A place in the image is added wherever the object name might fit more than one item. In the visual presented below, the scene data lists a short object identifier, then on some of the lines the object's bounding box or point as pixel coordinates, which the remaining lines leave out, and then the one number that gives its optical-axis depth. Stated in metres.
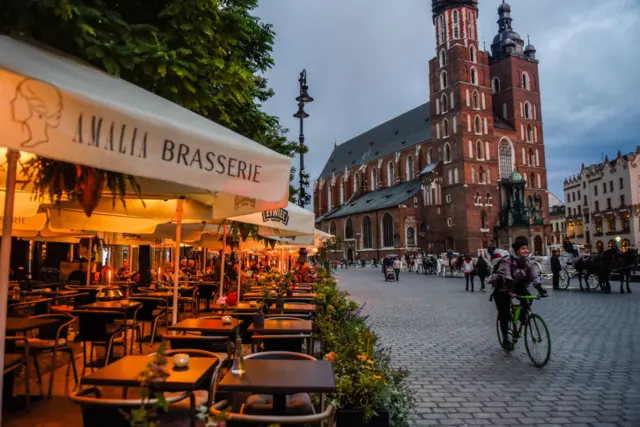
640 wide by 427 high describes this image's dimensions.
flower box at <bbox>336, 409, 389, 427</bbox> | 3.53
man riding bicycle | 6.96
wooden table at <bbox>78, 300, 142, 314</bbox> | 6.08
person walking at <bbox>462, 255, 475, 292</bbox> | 21.22
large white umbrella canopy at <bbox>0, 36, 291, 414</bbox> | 1.87
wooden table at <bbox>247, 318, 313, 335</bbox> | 4.63
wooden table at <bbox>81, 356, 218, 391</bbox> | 2.51
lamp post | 16.88
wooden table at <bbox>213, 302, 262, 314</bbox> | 5.72
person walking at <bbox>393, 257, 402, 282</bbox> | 30.18
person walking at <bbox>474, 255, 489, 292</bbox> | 20.12
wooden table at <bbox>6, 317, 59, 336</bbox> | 4.52
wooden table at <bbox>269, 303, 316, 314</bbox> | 6.48
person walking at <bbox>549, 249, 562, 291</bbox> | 19.94
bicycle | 6.43
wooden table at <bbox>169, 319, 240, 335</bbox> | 4.54
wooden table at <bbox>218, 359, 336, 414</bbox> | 2.46
